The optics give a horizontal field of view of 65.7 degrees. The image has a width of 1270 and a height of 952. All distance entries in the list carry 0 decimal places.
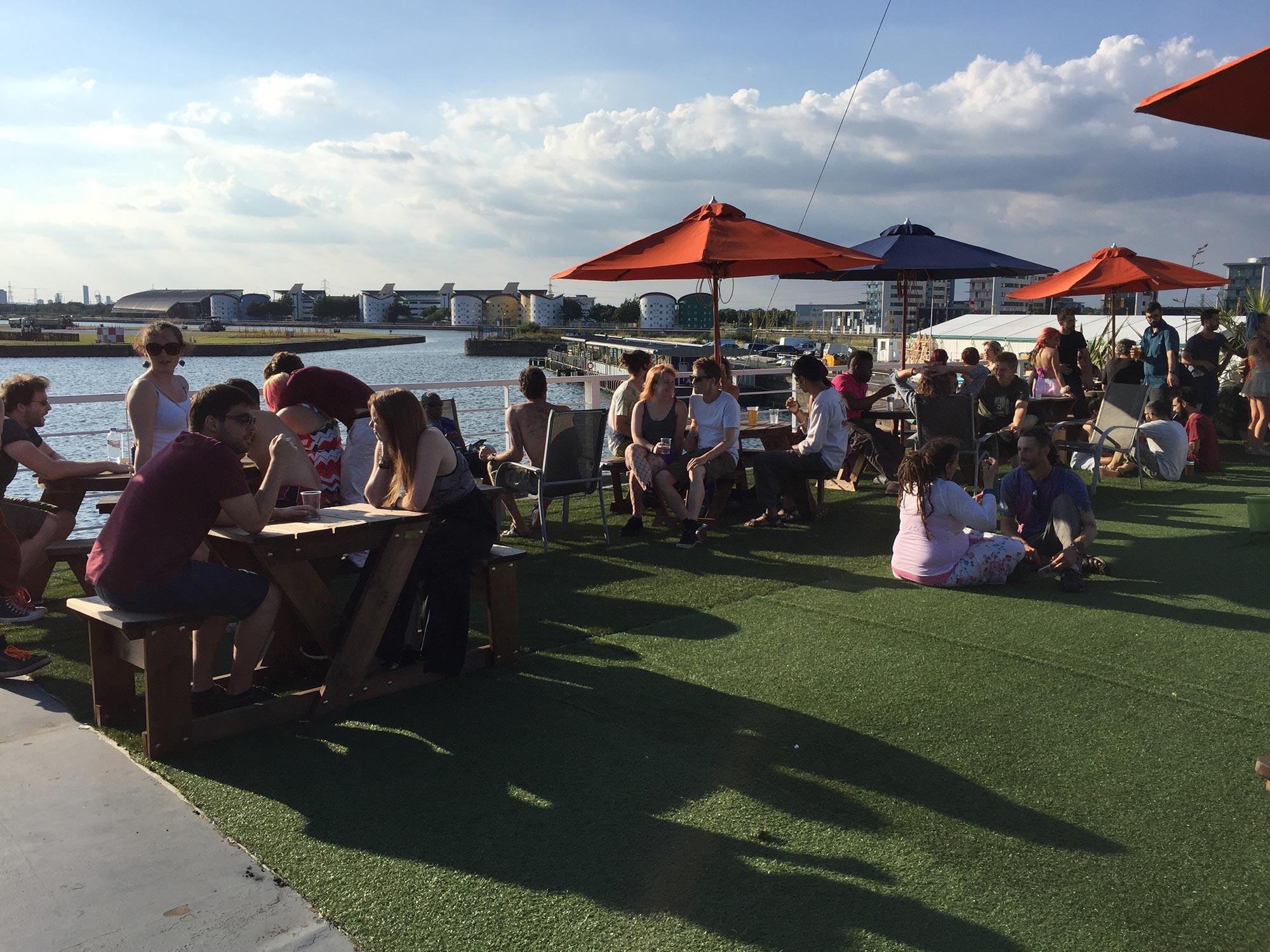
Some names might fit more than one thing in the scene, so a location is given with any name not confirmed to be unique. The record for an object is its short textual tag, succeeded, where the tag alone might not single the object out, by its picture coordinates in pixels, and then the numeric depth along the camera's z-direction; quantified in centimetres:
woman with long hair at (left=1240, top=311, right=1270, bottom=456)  984
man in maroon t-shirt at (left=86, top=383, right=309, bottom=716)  314
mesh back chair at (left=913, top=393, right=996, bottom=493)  704
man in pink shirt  767
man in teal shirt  978
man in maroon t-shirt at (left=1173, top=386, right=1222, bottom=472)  907
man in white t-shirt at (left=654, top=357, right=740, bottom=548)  641
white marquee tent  2903
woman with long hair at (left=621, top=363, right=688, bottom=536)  659
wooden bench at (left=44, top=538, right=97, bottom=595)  475
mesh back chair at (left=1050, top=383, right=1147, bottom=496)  806
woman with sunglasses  477
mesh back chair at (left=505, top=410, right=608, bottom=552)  619
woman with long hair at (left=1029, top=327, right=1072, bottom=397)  930
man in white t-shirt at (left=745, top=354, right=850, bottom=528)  676
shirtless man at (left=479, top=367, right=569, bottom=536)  651
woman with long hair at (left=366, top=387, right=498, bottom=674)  374
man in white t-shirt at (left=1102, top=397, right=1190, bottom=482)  848
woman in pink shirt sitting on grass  496
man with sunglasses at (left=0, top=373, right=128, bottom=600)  473
